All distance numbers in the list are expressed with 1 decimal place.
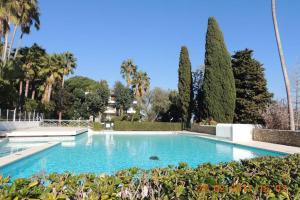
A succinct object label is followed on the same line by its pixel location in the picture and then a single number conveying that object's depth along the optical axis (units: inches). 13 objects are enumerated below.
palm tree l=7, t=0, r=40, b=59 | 823.5
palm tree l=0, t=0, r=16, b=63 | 724.0
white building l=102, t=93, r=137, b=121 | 2197.5
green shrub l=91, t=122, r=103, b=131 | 1292.0
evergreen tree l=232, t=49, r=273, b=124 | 1102.4
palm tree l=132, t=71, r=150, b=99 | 1673.2
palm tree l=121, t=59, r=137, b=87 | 1688.5
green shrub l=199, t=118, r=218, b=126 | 1026.7
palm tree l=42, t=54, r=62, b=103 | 1254.2
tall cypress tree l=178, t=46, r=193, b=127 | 1221.7
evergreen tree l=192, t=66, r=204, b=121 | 1242.5
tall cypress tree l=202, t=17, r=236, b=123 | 1069.8
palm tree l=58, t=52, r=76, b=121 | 1338.6
